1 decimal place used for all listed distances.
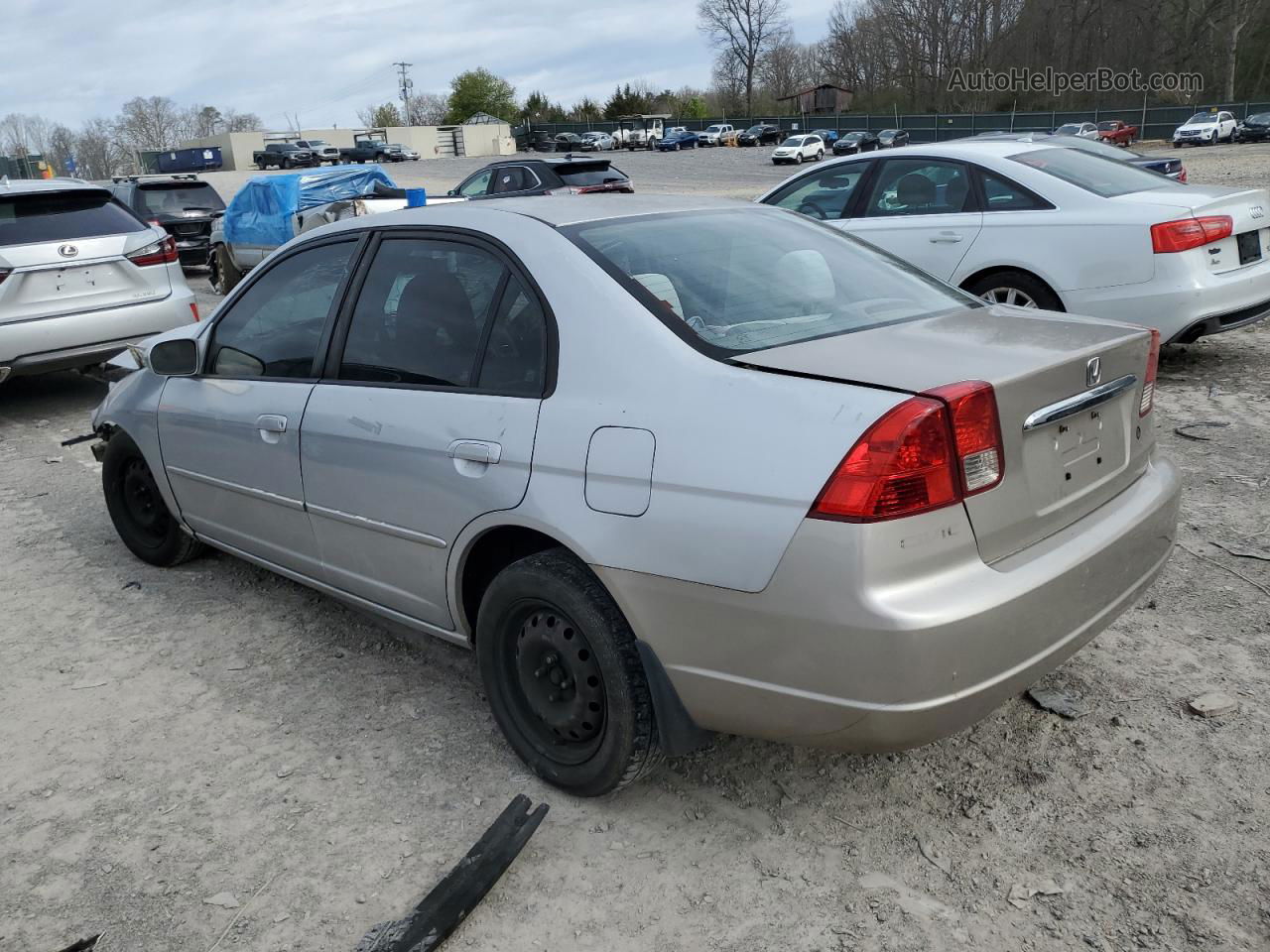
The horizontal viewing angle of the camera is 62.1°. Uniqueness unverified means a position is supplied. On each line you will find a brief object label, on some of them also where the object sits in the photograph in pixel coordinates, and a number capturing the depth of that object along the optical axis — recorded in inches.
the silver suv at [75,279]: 291.4
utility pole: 4758.9
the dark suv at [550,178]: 651.5
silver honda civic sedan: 89.0
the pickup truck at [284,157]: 2687.0
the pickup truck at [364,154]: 2795.3
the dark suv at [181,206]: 690.8
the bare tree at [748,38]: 3853.3
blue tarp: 555.2
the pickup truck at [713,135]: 2741.1
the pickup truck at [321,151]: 2770.7
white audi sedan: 246.1
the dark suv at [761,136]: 2586.1
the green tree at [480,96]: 4315.9
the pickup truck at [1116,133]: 1793.8
